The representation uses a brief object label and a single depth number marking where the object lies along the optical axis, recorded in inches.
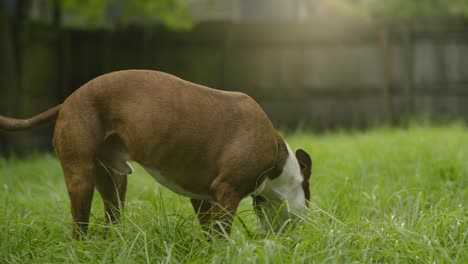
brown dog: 239.9
